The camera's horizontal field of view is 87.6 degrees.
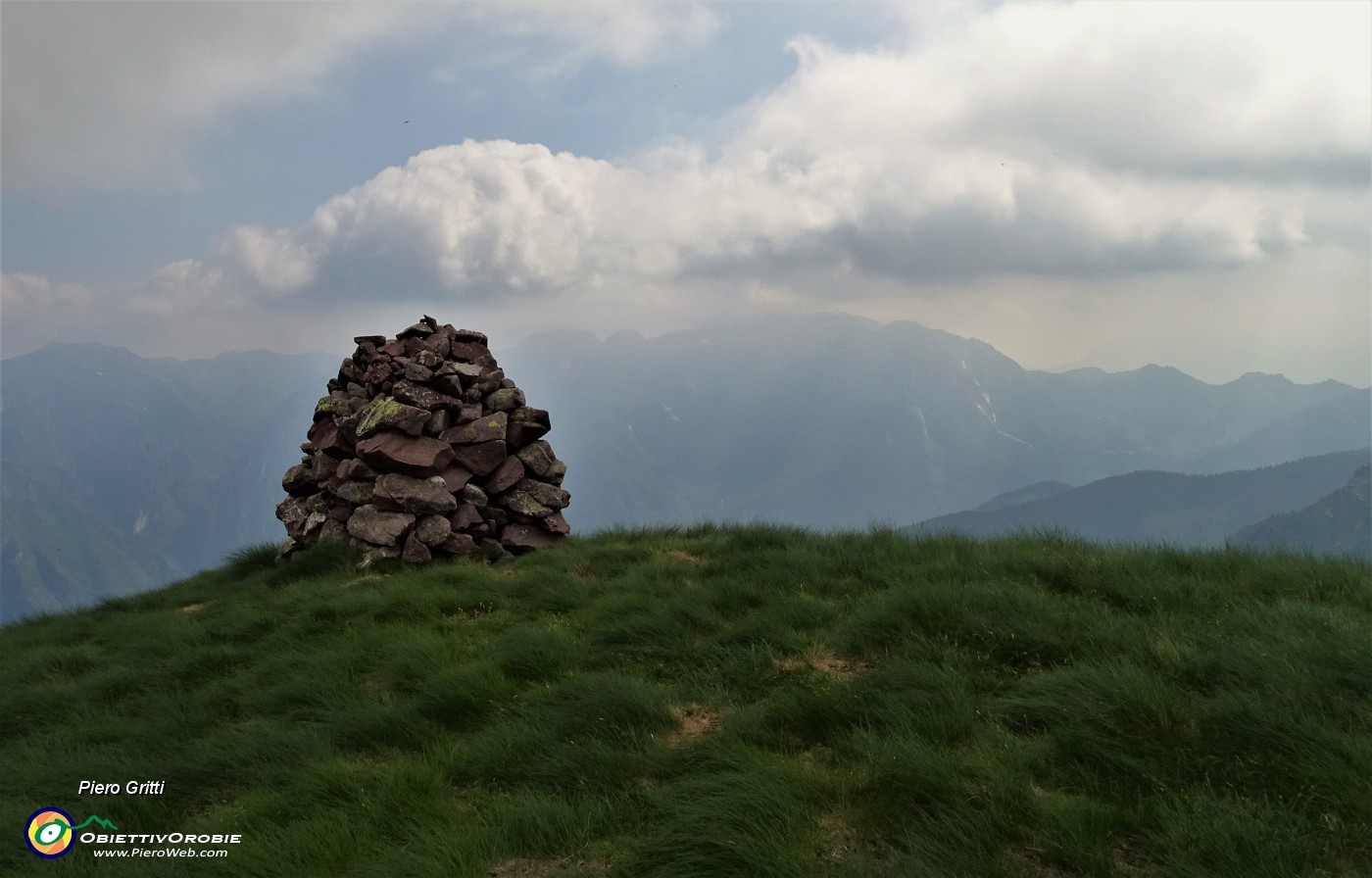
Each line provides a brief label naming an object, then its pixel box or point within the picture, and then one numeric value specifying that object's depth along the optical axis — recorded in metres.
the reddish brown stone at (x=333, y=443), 16.84
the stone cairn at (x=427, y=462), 14.80
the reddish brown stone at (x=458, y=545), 14.70
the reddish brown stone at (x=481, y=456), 15.70
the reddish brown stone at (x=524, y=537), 15.54
